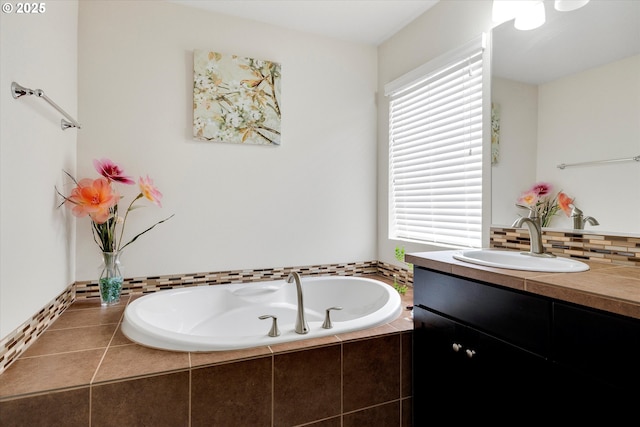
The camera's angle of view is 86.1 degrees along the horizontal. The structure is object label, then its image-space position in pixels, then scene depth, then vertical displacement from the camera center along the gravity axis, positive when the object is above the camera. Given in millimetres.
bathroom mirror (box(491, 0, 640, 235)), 1346 +453
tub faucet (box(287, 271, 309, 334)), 1517 -484
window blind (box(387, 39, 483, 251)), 2018 +382
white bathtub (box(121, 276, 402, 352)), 1791 -598
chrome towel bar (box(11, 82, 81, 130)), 1286 +460
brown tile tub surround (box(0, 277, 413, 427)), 1144 -644
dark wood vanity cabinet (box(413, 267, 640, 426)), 904 -474
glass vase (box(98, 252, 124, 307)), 2004 -416
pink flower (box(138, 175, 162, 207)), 1973 +104
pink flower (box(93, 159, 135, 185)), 1917 +217
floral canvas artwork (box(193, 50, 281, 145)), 2312 +774
